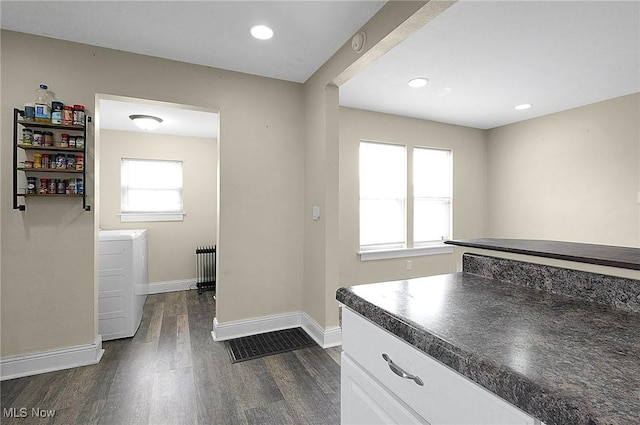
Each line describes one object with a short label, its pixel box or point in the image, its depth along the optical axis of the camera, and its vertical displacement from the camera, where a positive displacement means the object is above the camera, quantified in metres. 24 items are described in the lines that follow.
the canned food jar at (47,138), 2.25 +0.57
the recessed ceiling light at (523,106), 3.73 +1.36
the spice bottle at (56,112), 2.24 +0.76
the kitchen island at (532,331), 0.55 -0.31
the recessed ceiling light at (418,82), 3.03 +1.35
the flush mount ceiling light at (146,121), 3.69 +1.16
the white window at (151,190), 4.47 +0.38
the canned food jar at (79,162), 2.35 +0.41
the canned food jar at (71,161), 2.33 +0.41
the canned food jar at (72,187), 2.33 +0.21
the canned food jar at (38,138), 2.22 +0.56
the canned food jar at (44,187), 2.25 +0.21
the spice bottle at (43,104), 2.19 +0.82
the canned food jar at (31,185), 2.23 +0.22
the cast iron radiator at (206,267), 4.73 -0.81
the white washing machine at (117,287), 2.80 -0.68
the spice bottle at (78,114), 2.33 +0.77
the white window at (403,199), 4.10 +0.23
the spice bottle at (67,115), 2.29 +0.75
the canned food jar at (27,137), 2.20 +0.57
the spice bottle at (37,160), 2.23 +0.40
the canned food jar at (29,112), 2.17 +0.74
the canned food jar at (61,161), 2.29 +0.41
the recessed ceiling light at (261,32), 2.20 +1.36
